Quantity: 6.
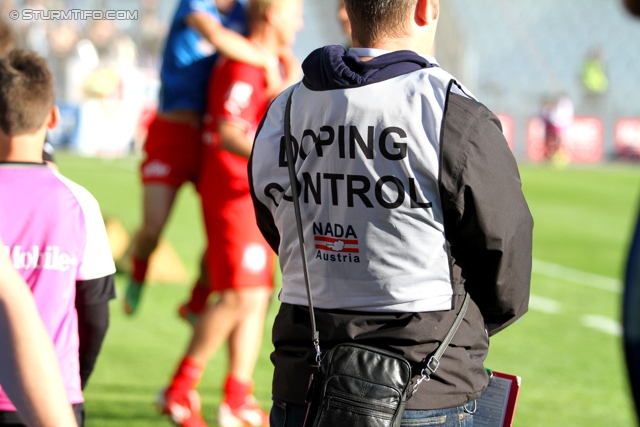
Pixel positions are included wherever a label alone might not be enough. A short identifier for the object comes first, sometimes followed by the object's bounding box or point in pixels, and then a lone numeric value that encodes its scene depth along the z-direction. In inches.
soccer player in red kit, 348.5
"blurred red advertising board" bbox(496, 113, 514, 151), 2431.1
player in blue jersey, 383.9
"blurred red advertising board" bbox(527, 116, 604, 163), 2455.7
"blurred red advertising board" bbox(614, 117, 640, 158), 2456.7
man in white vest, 166.1
